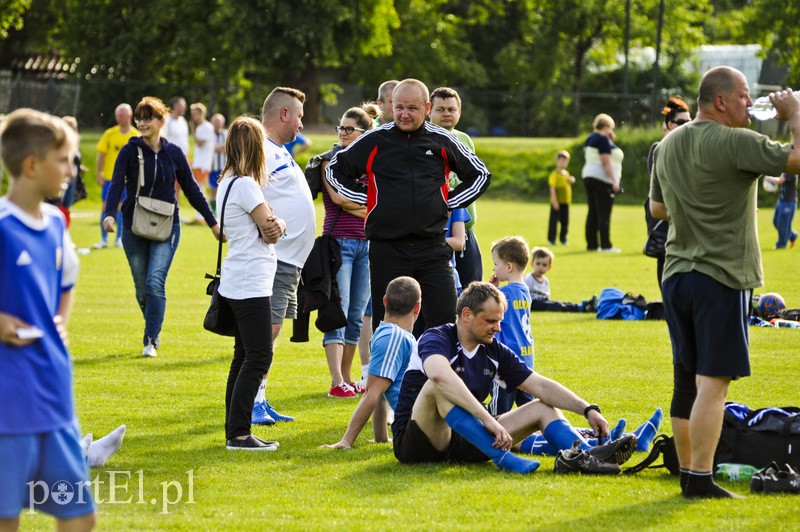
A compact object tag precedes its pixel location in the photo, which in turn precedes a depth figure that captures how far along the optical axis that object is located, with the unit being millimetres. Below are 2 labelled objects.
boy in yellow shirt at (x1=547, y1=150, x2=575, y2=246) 38668
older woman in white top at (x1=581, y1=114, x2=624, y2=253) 35329
